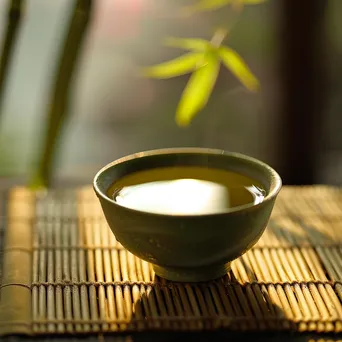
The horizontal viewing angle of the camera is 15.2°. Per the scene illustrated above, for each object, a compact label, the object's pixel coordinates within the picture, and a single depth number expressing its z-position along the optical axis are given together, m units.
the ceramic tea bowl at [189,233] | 0.62
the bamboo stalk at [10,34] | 0.73
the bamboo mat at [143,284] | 0.62
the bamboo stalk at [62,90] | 0.74
